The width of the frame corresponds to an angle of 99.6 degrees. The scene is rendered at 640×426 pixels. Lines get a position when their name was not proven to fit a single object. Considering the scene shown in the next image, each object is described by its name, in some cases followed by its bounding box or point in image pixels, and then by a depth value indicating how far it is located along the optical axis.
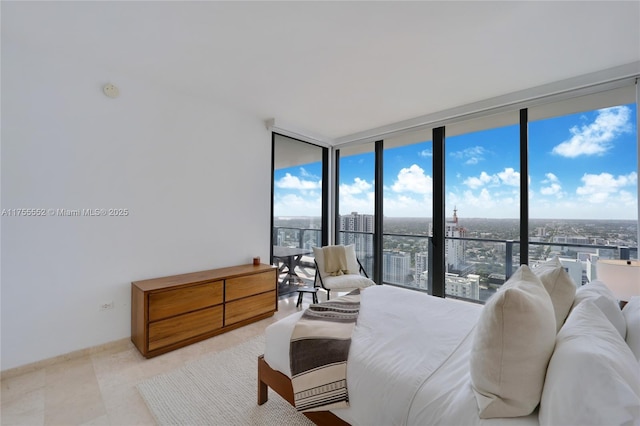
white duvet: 1.13
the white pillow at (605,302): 1.28
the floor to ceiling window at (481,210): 3.29
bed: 0.86
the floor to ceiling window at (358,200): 4.60
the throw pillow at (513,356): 0.99
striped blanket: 1.40
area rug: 1.73
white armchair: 3.57
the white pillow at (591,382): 0.79
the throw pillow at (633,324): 1.14
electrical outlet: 2.58
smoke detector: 2.56
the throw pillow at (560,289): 1.40
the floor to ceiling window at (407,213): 3.98
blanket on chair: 3.88
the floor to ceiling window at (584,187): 2.65
